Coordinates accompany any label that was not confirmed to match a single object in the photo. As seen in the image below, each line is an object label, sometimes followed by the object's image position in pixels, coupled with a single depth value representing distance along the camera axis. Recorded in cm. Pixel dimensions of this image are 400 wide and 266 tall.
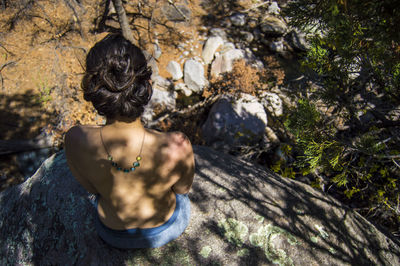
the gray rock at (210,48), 640
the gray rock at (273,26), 669
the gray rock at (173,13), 698
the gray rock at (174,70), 597
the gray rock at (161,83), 564
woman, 121
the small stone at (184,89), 579
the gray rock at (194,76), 579
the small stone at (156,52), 626
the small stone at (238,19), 713
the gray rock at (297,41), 622
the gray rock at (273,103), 536
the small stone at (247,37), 686
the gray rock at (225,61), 599
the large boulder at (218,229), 208
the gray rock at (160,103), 521
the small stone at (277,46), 659
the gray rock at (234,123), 461
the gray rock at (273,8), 714
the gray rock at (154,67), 573
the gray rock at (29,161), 443
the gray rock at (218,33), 687
